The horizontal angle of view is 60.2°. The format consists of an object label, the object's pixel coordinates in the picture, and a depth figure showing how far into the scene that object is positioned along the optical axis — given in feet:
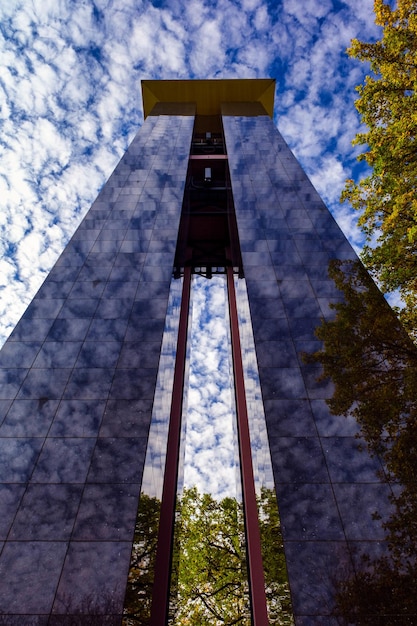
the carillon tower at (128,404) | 23.71
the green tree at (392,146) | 34.63
